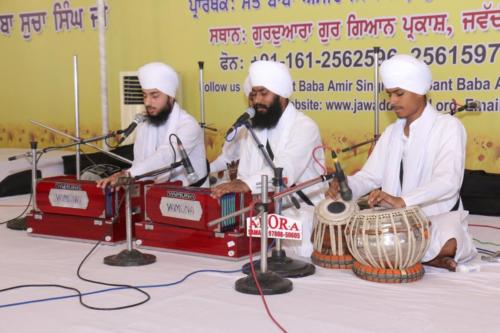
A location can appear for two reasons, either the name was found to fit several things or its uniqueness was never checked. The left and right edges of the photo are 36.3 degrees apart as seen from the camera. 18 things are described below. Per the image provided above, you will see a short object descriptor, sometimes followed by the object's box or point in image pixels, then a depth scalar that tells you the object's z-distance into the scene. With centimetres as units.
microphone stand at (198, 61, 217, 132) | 682
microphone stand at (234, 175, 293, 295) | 320
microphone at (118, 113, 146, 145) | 440
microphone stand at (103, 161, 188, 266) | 377
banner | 591
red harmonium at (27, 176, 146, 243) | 441
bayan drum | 340
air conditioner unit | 756
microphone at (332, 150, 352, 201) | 304
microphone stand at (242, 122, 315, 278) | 354
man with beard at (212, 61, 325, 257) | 430
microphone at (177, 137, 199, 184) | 375
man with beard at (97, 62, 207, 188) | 503
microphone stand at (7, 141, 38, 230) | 495
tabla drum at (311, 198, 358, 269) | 370
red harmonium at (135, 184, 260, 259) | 396
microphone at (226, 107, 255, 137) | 359
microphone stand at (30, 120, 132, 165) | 460
